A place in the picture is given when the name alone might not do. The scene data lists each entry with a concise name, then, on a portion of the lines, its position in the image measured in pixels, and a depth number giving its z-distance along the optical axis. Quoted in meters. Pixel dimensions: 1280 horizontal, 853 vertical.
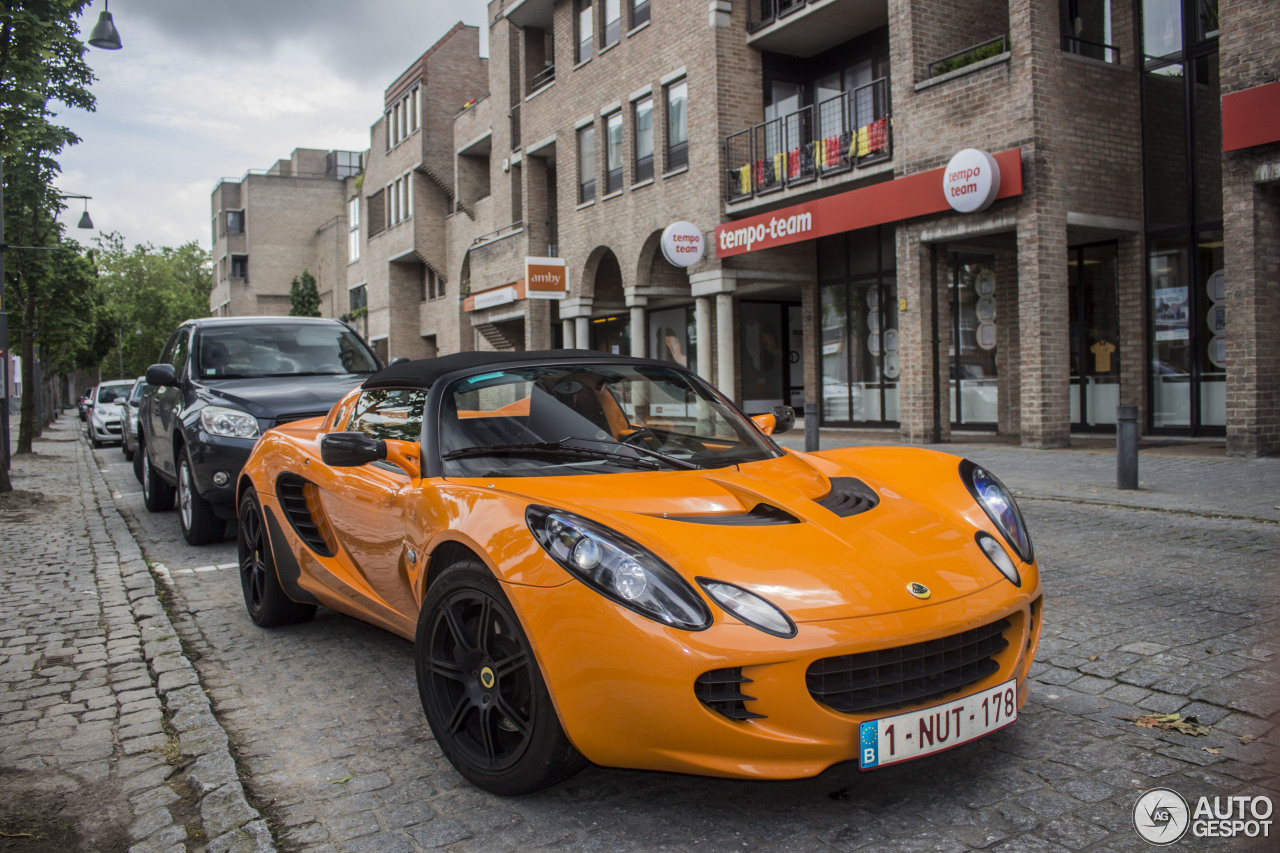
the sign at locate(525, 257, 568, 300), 26.69
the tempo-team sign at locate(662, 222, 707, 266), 21.25
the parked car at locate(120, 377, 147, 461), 17.03
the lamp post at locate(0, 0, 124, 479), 11.88
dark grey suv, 7.60
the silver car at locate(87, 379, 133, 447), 23.98
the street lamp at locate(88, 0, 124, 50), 13.23
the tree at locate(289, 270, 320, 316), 64.19
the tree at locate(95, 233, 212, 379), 76.38
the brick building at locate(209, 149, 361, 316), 78.69
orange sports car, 2.47
